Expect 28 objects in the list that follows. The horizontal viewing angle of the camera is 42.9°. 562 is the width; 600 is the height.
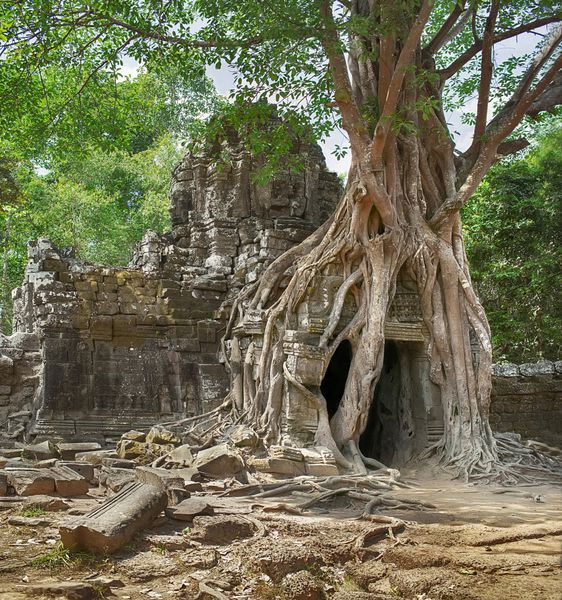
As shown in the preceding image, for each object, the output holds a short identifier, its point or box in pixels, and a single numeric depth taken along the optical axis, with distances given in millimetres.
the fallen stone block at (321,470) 7938
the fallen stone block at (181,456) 7930
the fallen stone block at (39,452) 7898
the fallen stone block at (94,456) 8025
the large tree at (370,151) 8750
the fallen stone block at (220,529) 5133
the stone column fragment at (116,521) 4484
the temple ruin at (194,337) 9453
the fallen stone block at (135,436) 9016
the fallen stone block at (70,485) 6340
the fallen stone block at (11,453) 7949
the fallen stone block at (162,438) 8773
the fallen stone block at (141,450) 8383
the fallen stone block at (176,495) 5908
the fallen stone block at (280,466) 7883
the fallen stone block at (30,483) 6148
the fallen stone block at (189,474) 7133
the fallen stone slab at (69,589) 3750
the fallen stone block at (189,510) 5512
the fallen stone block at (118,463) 7781
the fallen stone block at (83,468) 7141
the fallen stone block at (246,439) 8492
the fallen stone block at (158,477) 6250
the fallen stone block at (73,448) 8266
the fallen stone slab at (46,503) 5600
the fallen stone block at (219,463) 7602
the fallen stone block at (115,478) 6504
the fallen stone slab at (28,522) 5129
